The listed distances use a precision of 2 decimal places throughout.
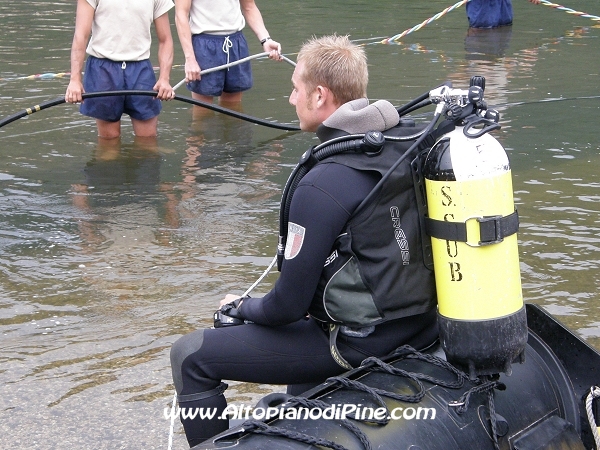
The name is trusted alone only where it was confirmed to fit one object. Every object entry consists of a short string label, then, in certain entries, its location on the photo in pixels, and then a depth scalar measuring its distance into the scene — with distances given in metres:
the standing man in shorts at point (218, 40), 8.69
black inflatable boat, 2.47
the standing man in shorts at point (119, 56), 7.39
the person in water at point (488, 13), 14.71
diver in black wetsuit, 2.74
